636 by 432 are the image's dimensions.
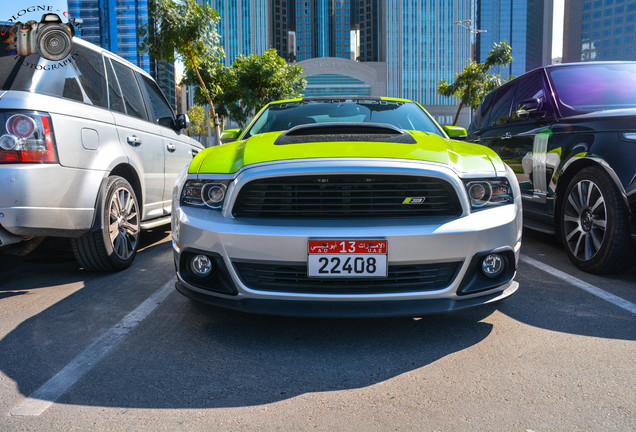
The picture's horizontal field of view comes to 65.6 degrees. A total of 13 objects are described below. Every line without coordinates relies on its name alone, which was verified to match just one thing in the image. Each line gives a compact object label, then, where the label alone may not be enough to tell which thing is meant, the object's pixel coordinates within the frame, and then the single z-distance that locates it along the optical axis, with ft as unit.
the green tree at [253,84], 87.92
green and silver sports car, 7.98
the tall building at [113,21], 297.47
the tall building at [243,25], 353.10
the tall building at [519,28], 473.26
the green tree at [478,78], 119.49
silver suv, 10.38
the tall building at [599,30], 412.57
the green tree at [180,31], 64.90
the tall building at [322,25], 530.27
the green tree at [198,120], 233.72
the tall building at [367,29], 484.33
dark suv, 11.87
